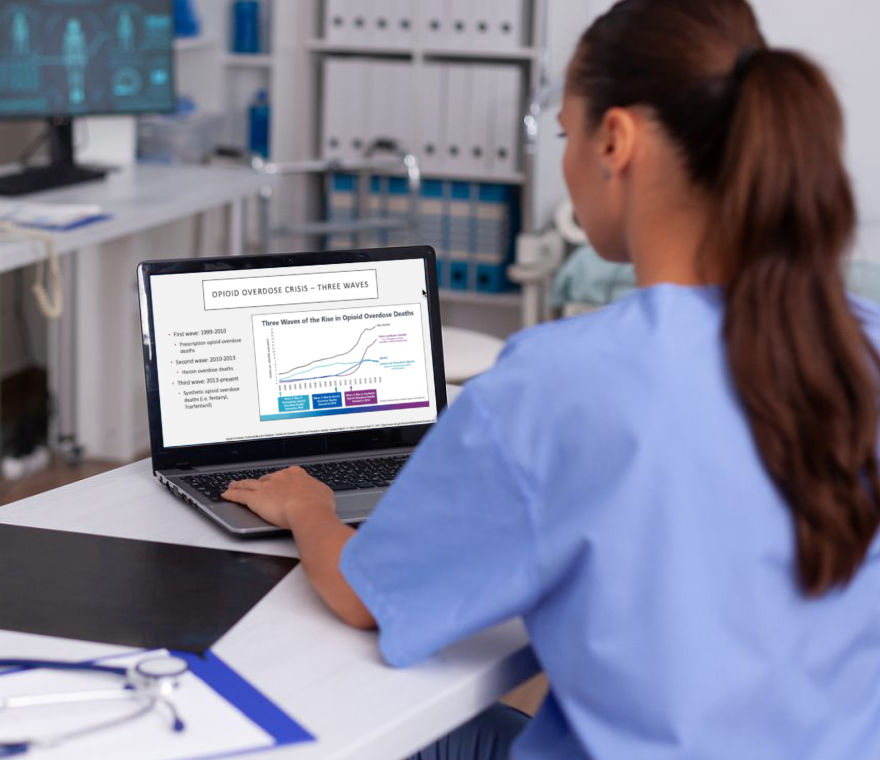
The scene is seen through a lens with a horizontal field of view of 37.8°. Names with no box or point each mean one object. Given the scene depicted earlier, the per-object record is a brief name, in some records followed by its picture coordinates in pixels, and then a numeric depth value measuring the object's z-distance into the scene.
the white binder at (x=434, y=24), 4.09
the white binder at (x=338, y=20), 4.19
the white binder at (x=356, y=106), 4.14
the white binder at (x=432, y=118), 4.07
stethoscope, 0.90
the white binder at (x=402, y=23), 4.14
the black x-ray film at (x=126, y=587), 1.08
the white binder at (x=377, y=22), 4.16
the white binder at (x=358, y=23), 4.18
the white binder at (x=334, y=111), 4.15
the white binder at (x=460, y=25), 4.07
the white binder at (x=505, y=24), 4.03
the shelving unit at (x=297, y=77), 4.14
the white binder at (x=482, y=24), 4.05
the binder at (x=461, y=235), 4.18
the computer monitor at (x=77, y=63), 2.97
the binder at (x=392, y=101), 4.11
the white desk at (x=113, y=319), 3.29
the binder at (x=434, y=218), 4.20
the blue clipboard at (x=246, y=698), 0.92
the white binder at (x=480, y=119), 4.02
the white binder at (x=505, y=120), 3.99
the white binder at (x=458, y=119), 4.04
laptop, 1.40
